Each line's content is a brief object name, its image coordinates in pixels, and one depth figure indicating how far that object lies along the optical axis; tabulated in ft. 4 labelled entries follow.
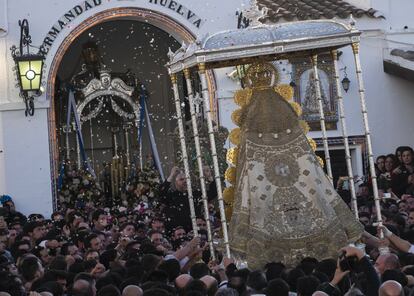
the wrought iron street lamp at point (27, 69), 66.90
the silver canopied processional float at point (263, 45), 43.16
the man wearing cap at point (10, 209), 61.65
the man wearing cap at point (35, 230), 51.49
